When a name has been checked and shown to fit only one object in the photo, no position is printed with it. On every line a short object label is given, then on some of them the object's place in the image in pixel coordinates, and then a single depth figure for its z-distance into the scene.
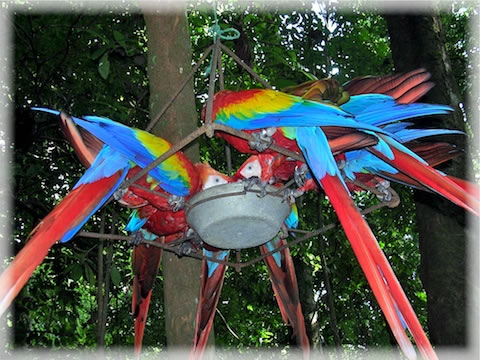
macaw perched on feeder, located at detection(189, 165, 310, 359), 1.72
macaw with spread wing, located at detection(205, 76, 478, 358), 1.28
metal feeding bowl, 1.37
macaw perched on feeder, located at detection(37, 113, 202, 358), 1.46
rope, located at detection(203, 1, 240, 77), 1.57
